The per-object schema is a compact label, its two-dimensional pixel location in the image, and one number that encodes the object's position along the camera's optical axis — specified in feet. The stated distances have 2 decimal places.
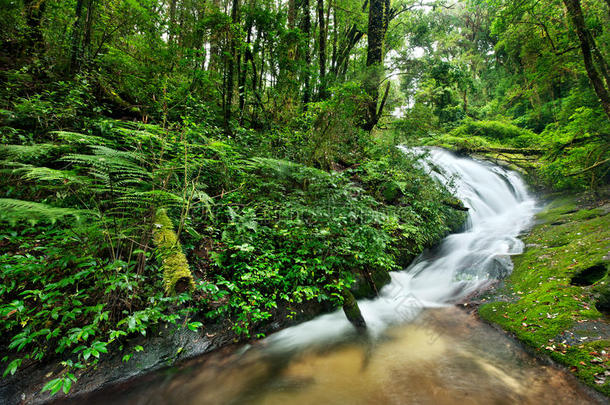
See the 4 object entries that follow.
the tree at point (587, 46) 15.66
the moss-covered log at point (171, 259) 8.23
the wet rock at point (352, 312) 12.21
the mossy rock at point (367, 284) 14.70
